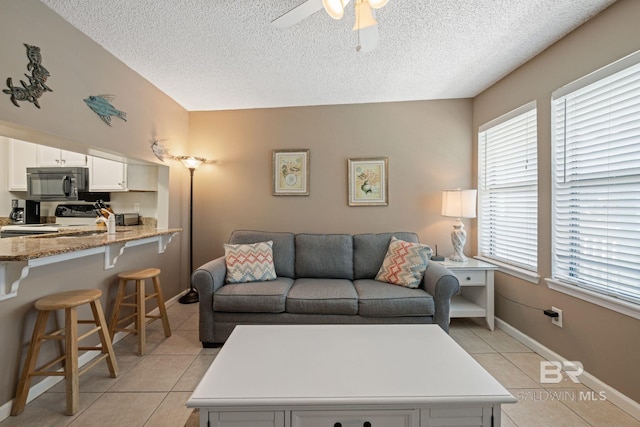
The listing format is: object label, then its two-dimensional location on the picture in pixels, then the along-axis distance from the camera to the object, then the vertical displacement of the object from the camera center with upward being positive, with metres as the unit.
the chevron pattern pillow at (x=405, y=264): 2.46 -0.50
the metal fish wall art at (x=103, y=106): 2.05 +0.87
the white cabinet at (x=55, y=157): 3.11 +0.66
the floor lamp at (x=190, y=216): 3.12 -0.04
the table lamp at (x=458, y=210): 2.71 +0.04
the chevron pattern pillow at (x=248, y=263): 2.52 -0.51
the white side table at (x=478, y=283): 2.58 -0.70
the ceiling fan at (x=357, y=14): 1.22 +1.05
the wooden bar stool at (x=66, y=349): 1.54 -0.83
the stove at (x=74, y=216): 3.33 -0.05
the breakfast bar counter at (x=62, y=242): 1.42 -0.21
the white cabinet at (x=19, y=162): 3.16 +0.61
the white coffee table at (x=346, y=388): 1.04 -0.74
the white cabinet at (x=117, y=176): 2.95 +0.42
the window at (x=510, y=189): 2.32 +0.25
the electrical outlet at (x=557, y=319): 2.00 -0.83
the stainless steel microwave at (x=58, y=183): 2.99 +0.34
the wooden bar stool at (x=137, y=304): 2.15 -0.77
